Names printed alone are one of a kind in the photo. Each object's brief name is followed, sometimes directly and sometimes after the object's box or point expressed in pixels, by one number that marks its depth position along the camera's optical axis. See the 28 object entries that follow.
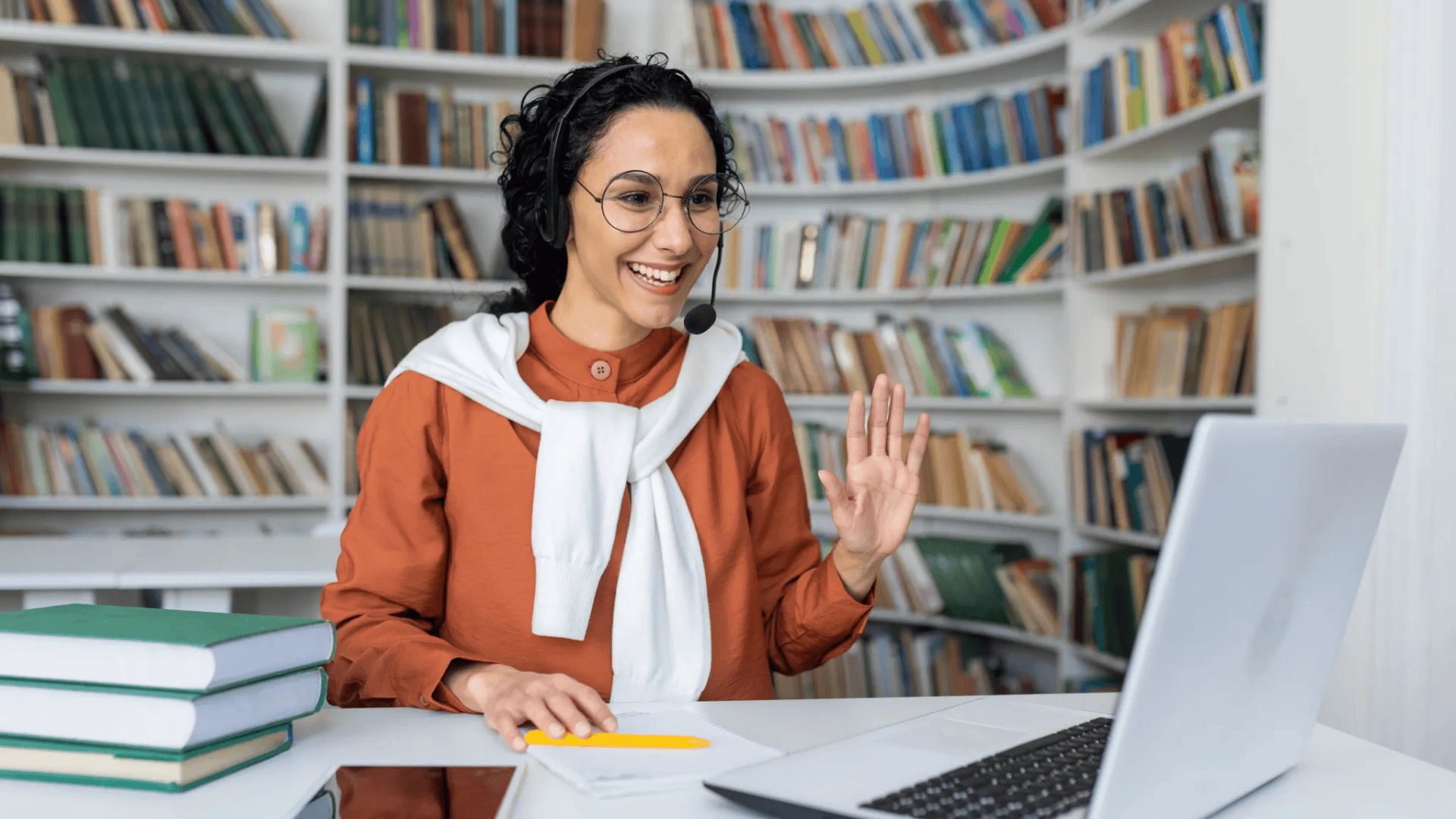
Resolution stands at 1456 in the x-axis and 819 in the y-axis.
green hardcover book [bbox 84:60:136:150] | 3.38
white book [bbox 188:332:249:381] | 3.57
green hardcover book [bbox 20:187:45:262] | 3.38
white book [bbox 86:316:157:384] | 3.45
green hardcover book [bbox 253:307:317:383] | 3.62
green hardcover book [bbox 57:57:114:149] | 3.37
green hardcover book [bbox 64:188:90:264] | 3.41
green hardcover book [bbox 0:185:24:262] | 3.35
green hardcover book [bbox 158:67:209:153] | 3.42
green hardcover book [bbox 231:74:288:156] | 3.50
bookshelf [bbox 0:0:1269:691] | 3.28
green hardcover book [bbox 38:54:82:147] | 3.35
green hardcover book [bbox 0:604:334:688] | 0.78
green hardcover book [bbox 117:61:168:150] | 3.40
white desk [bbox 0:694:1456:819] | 0.76
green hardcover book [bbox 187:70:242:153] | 3.45
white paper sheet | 0.79
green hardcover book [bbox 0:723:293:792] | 0.78
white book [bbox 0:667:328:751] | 0.78
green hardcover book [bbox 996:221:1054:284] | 3.43
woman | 1.21
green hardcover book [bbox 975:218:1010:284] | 3.52
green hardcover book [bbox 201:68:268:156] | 3.47
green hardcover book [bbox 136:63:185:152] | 3.40
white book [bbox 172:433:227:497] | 3.52
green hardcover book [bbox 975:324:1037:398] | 3.54
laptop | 0.60
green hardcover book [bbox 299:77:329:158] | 3.56
